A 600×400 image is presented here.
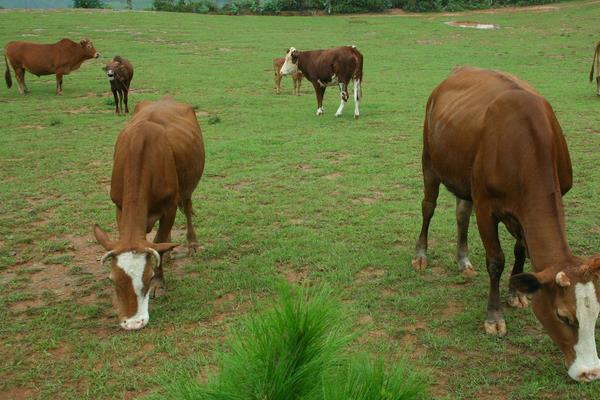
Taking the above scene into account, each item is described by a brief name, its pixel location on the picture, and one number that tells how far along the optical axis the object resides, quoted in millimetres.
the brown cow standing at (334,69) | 15062
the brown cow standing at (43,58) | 19000
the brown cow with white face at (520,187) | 3852
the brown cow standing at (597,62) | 16219
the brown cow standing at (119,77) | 15227
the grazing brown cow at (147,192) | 4930
